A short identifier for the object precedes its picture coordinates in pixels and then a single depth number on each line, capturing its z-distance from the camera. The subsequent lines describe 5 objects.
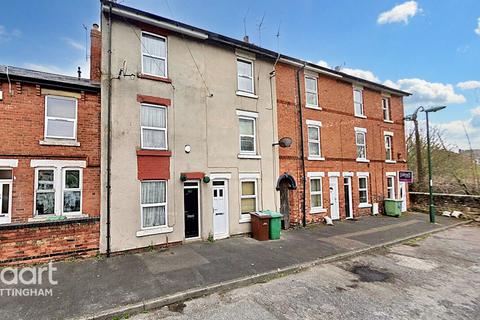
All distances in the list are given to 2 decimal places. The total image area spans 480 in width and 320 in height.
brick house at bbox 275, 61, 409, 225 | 13.19
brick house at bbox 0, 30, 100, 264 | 7.56
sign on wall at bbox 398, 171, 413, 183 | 15.84
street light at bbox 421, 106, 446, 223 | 13.95
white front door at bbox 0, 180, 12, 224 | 7.53
